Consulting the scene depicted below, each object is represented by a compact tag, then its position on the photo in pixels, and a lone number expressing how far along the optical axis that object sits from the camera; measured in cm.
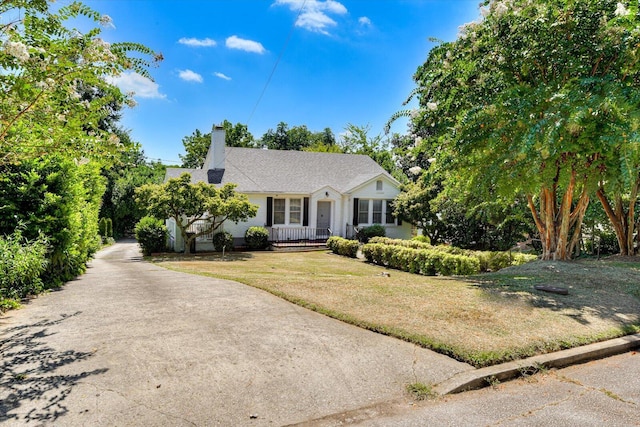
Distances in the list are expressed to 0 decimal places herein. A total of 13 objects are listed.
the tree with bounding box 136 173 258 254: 1722
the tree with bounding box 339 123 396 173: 4225
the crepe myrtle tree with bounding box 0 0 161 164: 392
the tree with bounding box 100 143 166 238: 3238
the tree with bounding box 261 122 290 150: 5981
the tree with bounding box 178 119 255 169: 4312
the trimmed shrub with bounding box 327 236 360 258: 1842
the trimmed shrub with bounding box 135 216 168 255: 1877
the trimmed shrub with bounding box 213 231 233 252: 1928
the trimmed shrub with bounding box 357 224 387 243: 2197
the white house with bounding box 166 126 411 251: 2131
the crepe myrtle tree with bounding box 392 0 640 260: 653
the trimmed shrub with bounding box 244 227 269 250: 2002
